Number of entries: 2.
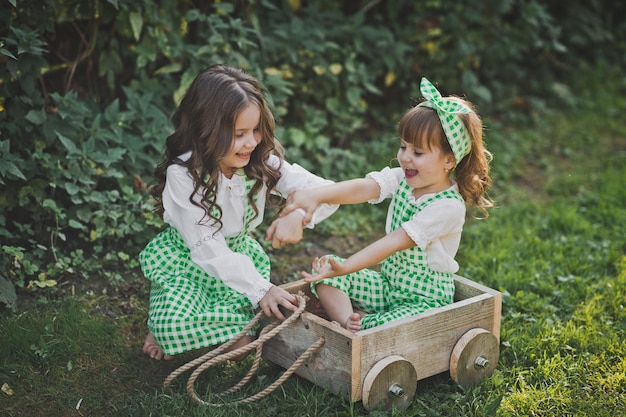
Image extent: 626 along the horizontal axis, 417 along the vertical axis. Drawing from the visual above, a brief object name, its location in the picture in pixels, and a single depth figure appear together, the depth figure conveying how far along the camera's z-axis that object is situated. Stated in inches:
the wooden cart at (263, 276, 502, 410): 112.5
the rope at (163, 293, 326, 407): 115.6
